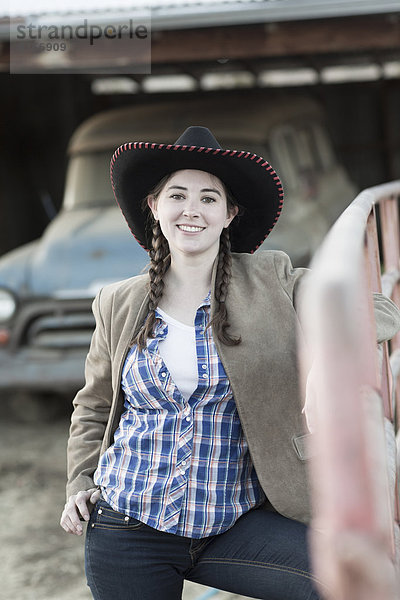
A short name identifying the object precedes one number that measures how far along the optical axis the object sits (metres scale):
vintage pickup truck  7.05
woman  3.90
